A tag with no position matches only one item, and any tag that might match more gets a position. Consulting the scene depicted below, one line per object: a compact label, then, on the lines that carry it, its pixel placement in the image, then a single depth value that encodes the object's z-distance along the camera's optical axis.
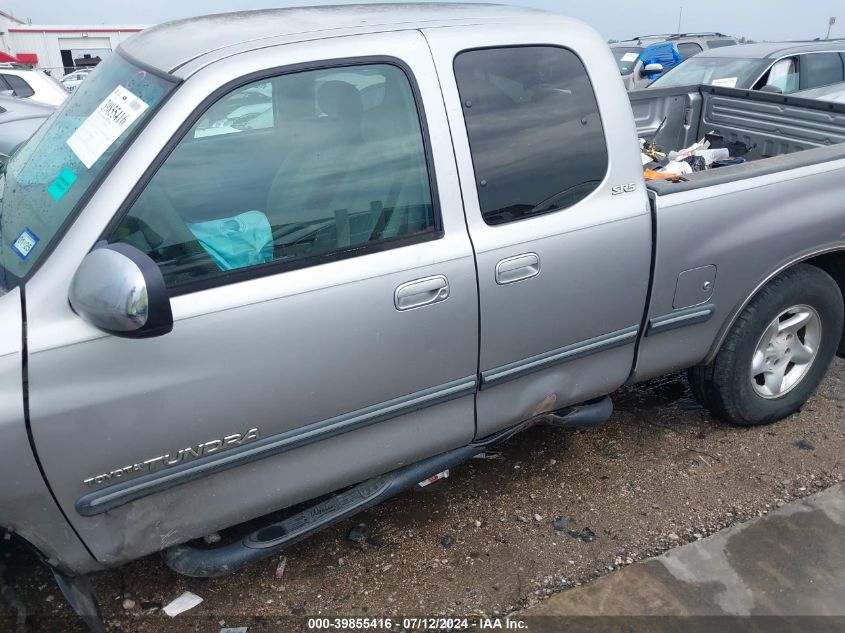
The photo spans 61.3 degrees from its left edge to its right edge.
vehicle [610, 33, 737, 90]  13.22
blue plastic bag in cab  2.06
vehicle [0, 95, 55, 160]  6.78
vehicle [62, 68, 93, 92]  29.85
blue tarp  13.92
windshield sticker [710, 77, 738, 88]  6.90
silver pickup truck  1.90
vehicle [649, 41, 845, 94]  7.32
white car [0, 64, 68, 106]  9.52
